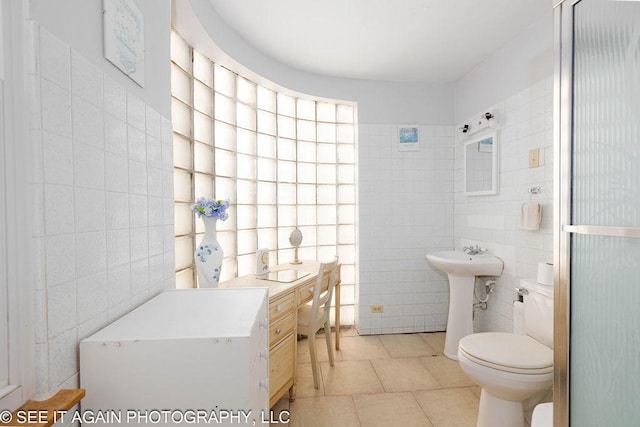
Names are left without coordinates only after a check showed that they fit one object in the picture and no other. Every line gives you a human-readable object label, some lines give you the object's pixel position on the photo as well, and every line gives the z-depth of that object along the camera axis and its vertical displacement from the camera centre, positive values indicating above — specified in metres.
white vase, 1.79 -0.27
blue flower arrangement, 1.81 +0.00
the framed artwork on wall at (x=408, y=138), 3.27 +0.68
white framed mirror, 2.68 +0.36
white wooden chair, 2.28 -0.75
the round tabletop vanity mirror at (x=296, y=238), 2.85 -0.25
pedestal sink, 2.58 -0.63
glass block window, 2.07 +0.34
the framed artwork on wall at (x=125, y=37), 1.04 +0.58
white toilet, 1.61 -0.76
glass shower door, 0.93 -0.02
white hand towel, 2.17 -0.06
